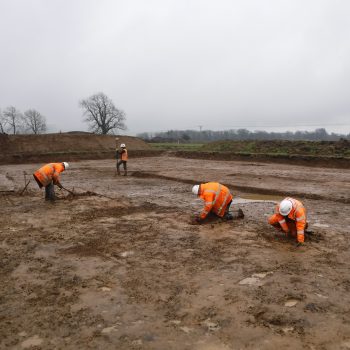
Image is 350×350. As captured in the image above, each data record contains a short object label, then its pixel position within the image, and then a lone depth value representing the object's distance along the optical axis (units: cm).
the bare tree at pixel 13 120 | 7888
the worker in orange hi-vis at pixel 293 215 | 628
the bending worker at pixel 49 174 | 976
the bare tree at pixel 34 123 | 8044
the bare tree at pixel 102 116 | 6341
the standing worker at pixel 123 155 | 1677
